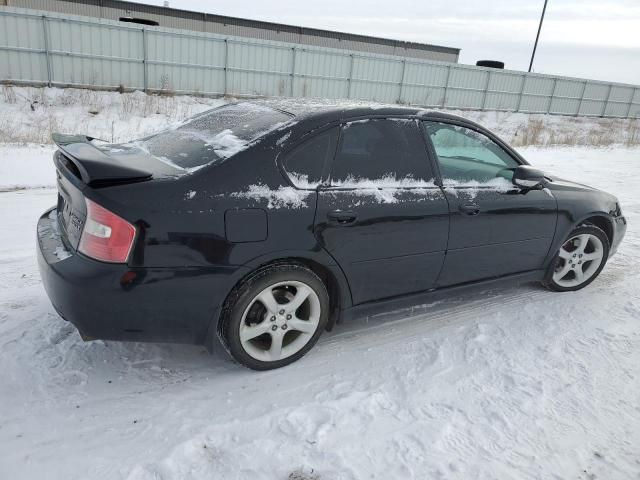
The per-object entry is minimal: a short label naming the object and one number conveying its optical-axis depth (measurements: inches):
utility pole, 1379.2
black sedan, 100.0
